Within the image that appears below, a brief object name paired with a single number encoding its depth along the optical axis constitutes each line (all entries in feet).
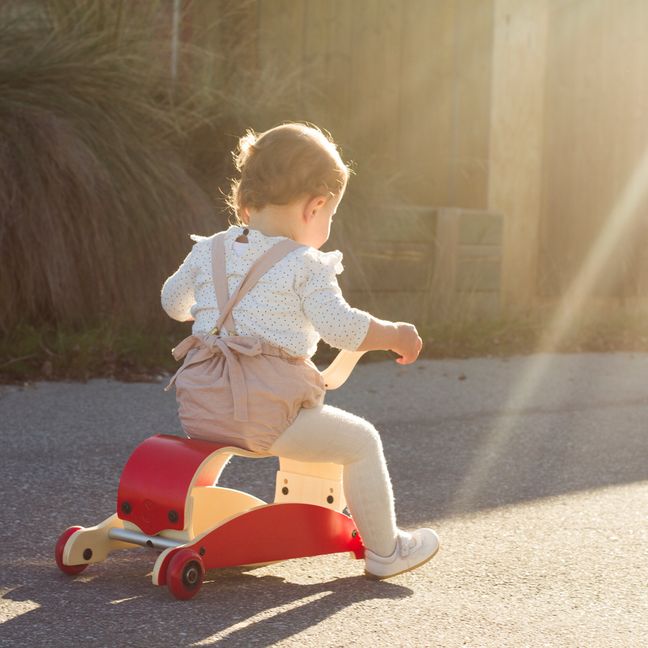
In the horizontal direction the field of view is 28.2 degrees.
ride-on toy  8.23
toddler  8.50
